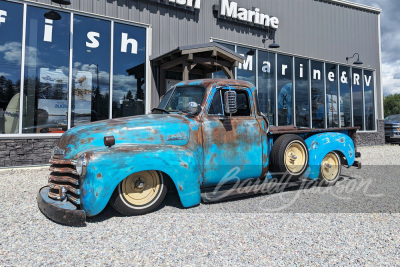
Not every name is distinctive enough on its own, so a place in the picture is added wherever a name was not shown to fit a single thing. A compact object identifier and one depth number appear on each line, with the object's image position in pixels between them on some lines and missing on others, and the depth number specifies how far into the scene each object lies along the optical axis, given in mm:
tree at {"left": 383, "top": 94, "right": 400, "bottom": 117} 69062
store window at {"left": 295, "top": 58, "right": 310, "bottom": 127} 13453
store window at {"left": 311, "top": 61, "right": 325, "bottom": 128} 14008
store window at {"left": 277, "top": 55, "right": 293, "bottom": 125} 12797
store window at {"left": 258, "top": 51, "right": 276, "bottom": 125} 12227
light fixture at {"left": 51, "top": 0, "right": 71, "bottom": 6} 7707
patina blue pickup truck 3414
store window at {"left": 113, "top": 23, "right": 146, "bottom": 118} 9070
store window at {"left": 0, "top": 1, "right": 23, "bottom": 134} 7422
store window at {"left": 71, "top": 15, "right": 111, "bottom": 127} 8391
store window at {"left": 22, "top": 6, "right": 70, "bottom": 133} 7723
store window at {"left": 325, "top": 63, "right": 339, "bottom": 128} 14586
